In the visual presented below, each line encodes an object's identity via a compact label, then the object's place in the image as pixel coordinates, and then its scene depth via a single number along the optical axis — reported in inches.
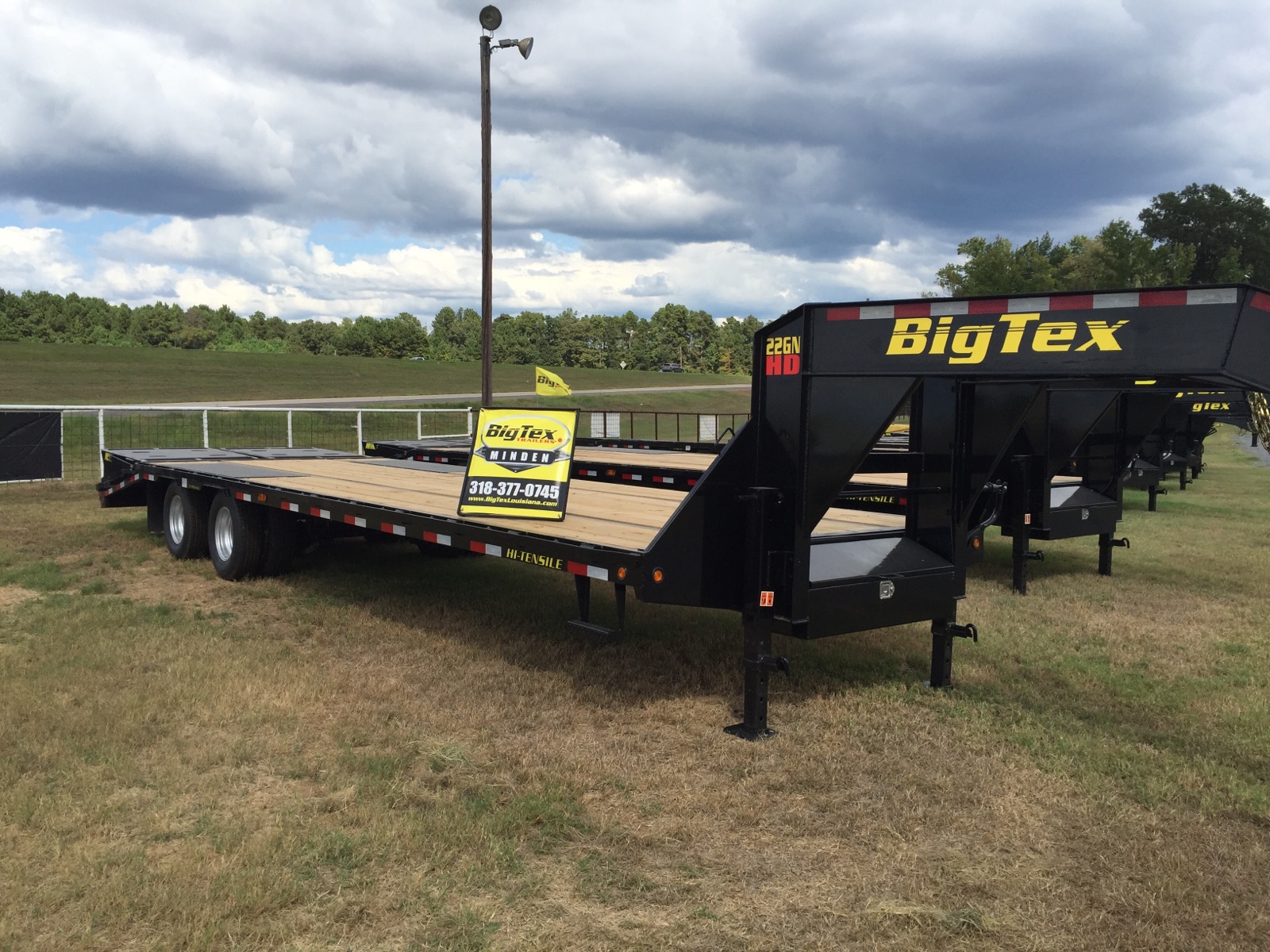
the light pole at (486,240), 636.7
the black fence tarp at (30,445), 642.2
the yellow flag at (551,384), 751.1
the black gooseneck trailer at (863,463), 147.3
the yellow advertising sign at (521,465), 246.1
